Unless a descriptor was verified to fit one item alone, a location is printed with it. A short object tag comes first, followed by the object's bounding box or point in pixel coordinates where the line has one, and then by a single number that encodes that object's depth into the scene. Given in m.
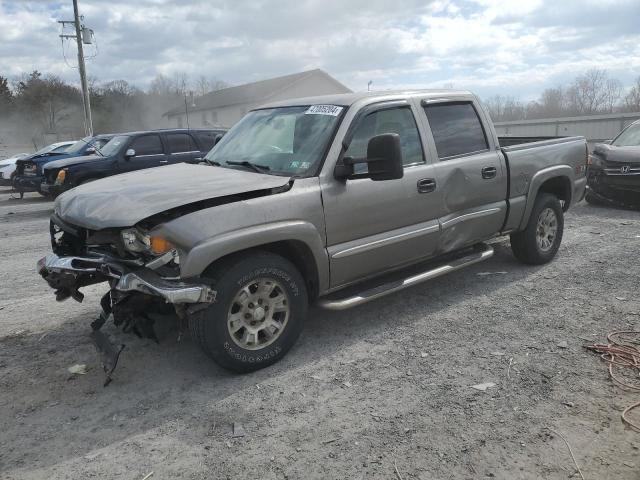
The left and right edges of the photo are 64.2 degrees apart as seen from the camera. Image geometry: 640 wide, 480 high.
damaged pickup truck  3.30
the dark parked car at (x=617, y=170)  9.20
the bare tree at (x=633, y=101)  39.94
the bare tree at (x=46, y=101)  41.59
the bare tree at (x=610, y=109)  43.63
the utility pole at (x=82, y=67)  25.66
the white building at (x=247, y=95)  47.72
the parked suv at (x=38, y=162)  13.38
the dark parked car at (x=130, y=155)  11.10
